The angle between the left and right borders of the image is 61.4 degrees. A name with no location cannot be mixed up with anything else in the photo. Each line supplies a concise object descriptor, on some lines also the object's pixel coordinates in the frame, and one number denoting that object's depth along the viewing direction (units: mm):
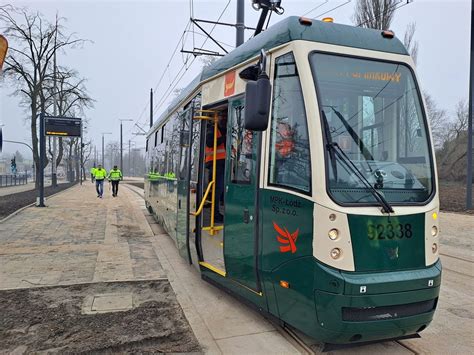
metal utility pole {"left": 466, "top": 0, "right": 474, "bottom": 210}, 14305
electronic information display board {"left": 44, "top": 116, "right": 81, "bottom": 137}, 17641
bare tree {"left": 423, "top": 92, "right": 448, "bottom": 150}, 36062
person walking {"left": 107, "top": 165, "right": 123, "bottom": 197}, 21922
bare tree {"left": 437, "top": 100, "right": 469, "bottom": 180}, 32031
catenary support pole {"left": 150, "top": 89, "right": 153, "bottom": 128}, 32537
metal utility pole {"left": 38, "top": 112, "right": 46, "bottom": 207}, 15875
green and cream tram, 3410
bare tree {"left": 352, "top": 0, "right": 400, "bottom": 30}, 20562
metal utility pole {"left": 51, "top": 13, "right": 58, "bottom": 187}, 25417
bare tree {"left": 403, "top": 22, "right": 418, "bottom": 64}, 23125
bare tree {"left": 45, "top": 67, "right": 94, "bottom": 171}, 25605
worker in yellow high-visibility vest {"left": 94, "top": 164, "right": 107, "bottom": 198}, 20766
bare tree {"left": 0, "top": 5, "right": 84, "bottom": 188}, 23750
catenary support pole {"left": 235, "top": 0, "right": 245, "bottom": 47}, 11188
